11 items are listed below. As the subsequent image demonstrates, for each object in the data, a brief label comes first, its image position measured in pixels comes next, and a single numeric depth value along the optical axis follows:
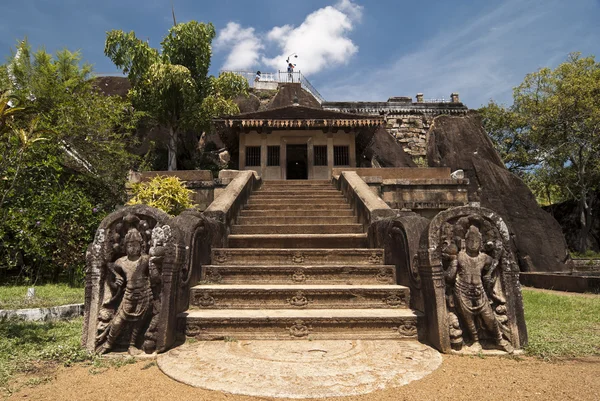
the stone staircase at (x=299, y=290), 3.33
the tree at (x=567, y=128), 17.98
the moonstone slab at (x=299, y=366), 2.35
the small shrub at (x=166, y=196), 6.33
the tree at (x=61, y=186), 7.26
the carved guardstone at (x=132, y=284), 2.98
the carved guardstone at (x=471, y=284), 3.04
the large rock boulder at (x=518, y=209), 14.07
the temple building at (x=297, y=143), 14.20
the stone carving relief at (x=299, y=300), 3.71
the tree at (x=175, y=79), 15.87
